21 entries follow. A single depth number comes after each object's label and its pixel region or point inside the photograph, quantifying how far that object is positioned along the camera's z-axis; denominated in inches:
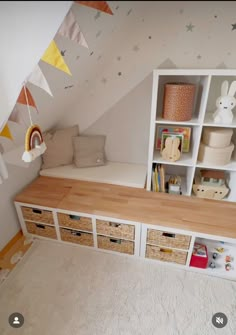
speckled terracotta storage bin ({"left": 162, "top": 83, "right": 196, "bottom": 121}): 57.6
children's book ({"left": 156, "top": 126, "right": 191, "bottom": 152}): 68.9
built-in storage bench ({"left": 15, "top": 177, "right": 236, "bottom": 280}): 59.4
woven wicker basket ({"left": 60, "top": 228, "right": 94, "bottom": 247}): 68.3
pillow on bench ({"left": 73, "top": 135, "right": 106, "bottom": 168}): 81.6
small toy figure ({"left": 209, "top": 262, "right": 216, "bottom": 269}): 62.2
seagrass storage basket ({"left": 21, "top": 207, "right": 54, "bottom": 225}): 68.1
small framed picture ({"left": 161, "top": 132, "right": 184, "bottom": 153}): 66.4
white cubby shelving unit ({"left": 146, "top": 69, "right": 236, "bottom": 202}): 55.5
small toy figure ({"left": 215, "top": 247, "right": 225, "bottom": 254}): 66.5
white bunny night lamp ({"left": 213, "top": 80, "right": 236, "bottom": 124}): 56.1
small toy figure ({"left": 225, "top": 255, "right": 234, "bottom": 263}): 63.7
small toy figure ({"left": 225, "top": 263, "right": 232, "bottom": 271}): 61.7
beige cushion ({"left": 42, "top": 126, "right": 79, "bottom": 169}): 78.6
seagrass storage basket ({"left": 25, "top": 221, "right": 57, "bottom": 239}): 71.2
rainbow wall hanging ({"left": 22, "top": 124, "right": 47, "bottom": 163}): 40.8
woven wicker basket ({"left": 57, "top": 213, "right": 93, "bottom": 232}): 65.3
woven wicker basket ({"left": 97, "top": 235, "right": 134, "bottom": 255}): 65.7
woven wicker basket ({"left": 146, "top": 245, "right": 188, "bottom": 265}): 62.1
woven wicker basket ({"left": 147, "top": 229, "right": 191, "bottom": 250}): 59.3
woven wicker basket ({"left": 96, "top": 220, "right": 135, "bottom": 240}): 62.4
